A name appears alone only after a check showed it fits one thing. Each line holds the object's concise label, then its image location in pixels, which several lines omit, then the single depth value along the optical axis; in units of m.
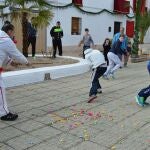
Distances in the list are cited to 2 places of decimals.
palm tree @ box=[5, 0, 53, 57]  11.83
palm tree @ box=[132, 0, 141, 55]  16.87
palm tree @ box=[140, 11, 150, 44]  24.33
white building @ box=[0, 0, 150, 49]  18.73
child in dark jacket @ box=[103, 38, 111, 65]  13.79
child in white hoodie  7.54
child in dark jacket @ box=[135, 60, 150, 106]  7.21
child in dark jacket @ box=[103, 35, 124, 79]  10.95
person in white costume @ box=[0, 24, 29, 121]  5.71
